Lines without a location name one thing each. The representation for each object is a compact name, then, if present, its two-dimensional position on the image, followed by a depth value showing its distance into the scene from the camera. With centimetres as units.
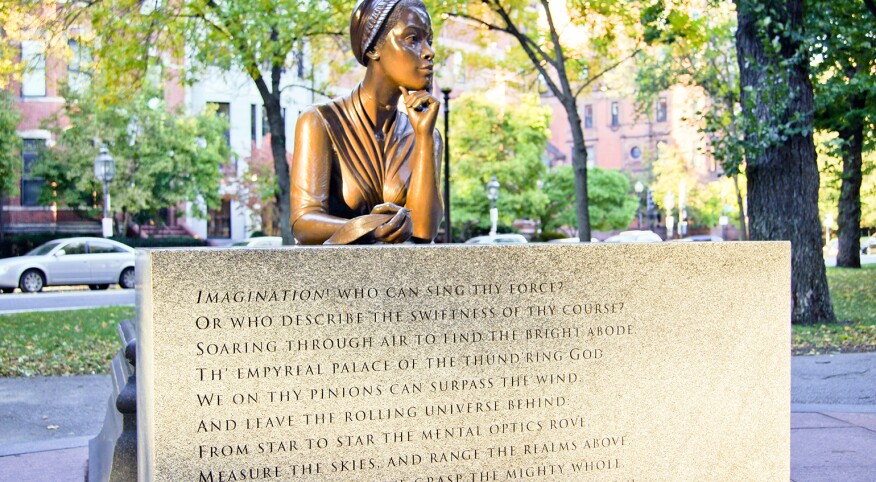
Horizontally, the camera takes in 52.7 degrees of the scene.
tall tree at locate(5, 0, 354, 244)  1645
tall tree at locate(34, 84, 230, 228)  3425
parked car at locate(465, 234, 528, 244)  3097
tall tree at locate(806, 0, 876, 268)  1383
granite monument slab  400
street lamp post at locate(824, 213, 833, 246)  5381
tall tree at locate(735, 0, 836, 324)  1309
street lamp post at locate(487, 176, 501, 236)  3309
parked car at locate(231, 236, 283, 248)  2943
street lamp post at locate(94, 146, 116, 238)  2603
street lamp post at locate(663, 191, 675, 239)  5464
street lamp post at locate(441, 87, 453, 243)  2117
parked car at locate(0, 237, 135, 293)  2416
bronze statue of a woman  495
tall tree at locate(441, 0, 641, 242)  1866
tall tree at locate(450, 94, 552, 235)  4188
